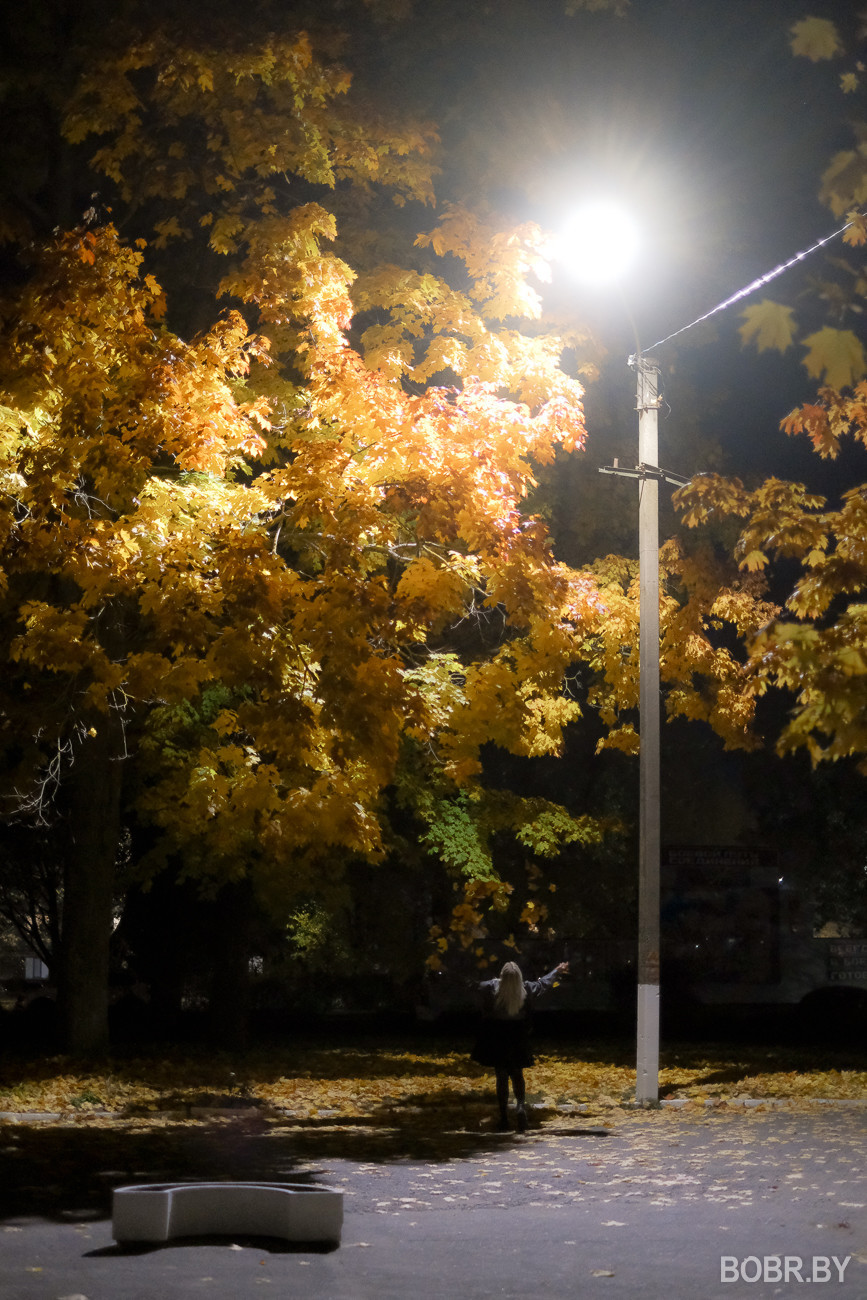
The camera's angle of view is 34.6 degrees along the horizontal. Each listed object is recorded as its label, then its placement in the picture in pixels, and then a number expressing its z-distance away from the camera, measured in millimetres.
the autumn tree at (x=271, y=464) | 12742
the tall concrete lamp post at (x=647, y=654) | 13820
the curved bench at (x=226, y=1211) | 7305
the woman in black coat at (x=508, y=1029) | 12617
